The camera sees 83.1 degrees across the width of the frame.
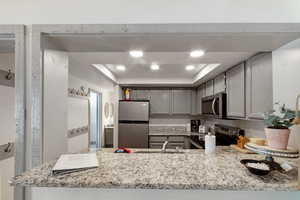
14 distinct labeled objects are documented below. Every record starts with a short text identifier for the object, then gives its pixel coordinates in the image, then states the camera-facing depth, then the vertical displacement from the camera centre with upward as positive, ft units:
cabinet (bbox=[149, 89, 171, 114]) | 15.80 +0.26
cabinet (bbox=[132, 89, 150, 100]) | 15.81 +0.92
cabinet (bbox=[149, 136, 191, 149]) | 14.61 -3.24
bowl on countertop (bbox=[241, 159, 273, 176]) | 2.68 -1.06
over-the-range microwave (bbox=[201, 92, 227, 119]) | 9.16 -0.13
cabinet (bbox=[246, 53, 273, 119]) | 5.93 +0.71
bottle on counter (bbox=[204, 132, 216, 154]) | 4.29 -1.04
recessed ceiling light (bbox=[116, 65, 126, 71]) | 10.45 +2.32
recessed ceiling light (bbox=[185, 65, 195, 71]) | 10.41 +2.30
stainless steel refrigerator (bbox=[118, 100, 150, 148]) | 14.17 -1.71
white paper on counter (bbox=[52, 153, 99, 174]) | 2.83 -1.07
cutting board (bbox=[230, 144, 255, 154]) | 6.35 -1.78
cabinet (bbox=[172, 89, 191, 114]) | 15.80 +0.26
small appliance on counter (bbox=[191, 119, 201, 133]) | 16.25 -2.06
